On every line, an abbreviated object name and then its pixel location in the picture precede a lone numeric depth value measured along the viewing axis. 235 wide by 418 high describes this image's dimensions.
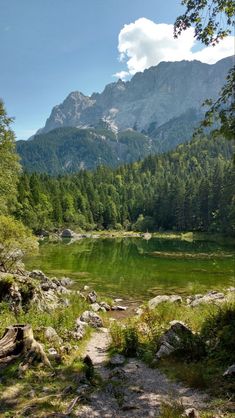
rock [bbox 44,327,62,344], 17.05
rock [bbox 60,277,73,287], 41.83
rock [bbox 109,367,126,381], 13.91
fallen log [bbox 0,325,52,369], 14.02
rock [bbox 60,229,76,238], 133.38
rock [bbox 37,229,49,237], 126.34
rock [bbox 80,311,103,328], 23.41
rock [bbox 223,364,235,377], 12.30
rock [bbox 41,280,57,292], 33.72
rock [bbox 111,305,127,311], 30.67
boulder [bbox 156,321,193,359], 15.88
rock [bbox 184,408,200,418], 9.30
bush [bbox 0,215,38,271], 29.50
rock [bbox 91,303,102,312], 28.45
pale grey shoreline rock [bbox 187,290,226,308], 26.83
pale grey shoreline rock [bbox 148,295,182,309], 26.77
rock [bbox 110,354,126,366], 15.76
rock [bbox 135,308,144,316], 27.70
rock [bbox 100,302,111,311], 30.29
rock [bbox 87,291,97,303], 32.13
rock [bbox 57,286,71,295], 33.20
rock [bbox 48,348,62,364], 15.00
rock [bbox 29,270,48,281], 38.65
